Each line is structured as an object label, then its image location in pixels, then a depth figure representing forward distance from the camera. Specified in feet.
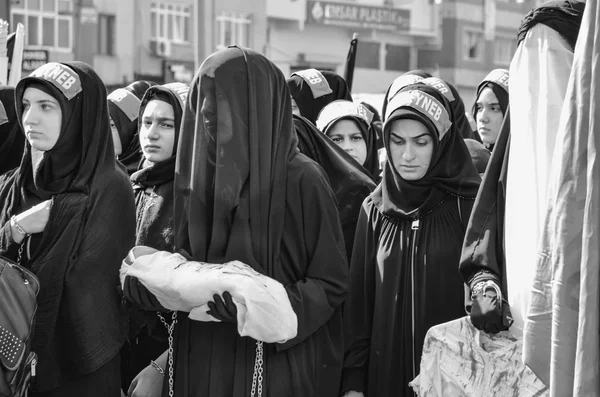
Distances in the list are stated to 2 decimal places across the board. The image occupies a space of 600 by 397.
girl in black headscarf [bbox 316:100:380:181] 18.83
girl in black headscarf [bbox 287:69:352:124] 20.85
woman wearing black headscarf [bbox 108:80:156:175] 18.54
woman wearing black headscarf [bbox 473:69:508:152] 20.59
